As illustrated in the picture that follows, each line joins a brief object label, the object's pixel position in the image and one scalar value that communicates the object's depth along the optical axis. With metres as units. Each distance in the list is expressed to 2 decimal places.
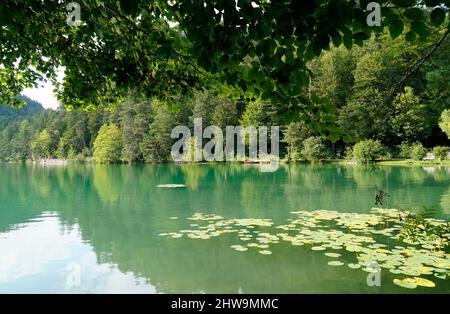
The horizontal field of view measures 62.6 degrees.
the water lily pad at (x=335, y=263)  7.03
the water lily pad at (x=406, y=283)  5.82
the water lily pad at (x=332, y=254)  7.56
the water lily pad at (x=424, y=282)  5.71
